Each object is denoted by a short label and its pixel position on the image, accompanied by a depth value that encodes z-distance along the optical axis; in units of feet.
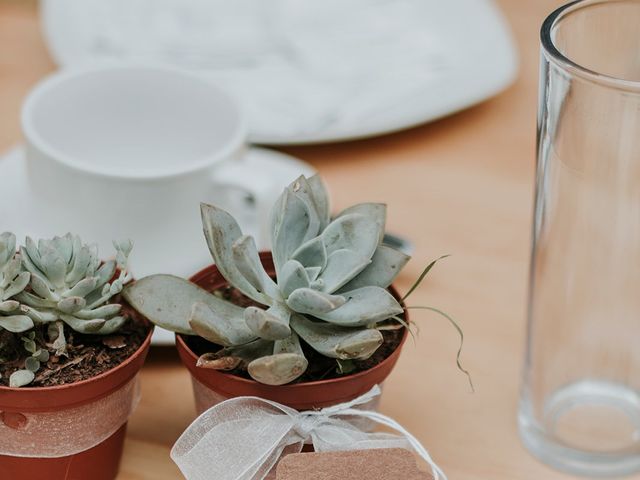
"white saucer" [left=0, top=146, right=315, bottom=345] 1.96
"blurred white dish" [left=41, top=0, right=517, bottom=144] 2.32
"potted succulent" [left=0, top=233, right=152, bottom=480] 1.63
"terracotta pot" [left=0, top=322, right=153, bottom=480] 1.62
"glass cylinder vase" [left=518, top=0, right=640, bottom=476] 1.71
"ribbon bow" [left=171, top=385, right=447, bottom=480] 1.65
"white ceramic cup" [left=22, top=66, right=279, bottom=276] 1.91
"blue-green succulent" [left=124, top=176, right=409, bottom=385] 1.60
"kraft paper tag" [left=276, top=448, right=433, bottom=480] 1.62
